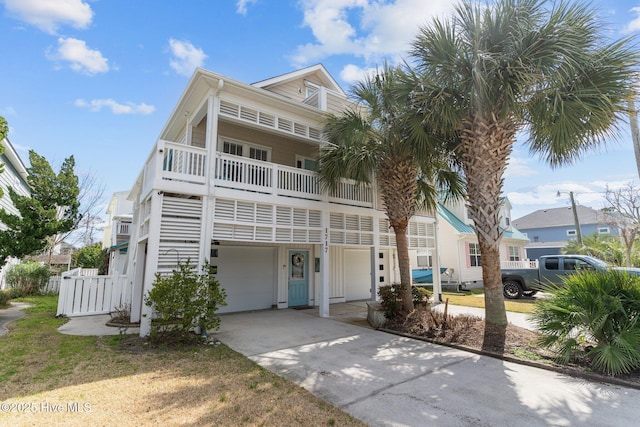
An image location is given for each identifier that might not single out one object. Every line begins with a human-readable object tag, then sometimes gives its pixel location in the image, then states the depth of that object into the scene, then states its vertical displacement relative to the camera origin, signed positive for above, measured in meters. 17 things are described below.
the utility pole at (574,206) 23.11 +4.13
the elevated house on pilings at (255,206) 7.97 +1.69
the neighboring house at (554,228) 35.19 +3.74
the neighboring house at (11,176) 15.21 +4.81
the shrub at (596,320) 4.98 -1.10
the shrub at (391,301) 9.12 -1.25
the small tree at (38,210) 9.70 +1.65
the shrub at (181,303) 6.62 -0.99
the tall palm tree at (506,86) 6.45 +3.83
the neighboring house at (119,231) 16.33 +2.14
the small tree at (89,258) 23.28 +0.12
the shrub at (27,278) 15.45 -0.93
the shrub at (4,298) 12.30 -1.58
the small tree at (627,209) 18.67 +3.17
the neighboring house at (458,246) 19.84 +0.88
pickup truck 13.98 -0.67
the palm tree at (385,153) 8.90 +3.23
